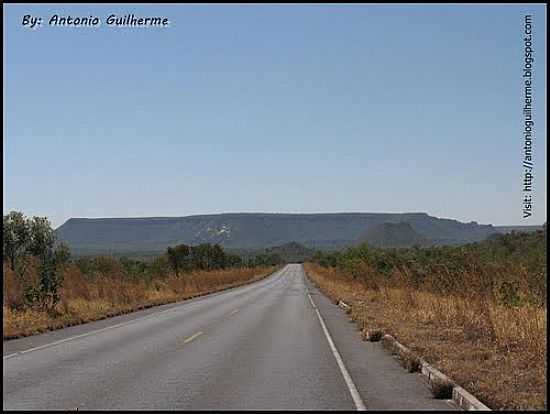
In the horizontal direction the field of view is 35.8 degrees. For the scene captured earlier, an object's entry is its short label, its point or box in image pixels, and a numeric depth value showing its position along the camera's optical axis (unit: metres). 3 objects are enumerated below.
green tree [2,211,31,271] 50.17
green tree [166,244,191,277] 80.34
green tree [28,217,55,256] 49.69
